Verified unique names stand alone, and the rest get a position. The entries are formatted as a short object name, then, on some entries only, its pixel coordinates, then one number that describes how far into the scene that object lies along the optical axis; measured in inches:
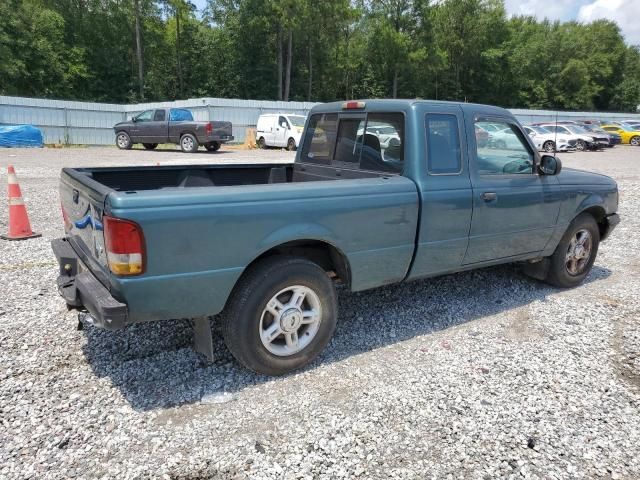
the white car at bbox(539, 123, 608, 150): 1080.2
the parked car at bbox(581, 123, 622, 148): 1133.3
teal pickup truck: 111.6
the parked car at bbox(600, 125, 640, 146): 1311.5
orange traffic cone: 255.8
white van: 901.2
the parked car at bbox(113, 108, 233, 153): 802.2
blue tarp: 844.0
